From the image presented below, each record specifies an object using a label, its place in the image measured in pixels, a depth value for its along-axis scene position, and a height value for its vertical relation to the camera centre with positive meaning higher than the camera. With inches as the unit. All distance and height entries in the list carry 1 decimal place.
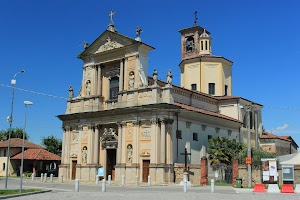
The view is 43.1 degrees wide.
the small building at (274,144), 2012.8 +48.9
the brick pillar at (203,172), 1352.1 -72.9
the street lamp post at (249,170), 1192.8 -57.9
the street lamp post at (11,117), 1059.9 +92.9
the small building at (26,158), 2207.2 -52.1
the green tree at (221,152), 1525.6 -1.6
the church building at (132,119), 1424.7 +131.7
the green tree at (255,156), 1503.4 -15.7
